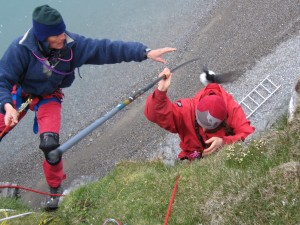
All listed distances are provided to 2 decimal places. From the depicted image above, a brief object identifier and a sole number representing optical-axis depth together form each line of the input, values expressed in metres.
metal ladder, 9.66
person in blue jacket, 5.76
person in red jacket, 5.31
